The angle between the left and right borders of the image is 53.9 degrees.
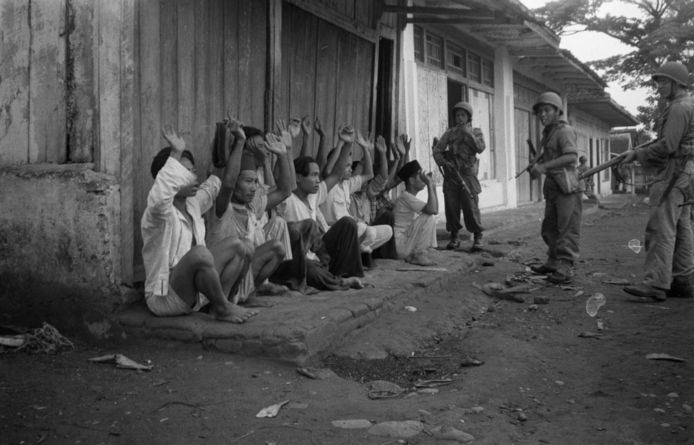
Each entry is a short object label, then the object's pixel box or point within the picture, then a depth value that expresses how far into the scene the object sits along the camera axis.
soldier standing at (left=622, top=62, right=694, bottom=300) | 5.54
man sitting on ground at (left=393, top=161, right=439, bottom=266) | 6.73
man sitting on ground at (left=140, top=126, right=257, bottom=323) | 3.91
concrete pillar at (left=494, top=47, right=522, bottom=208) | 14.14
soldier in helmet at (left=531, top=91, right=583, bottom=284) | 6.64
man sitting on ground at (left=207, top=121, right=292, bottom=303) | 4.61
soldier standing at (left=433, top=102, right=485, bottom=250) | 7.83
